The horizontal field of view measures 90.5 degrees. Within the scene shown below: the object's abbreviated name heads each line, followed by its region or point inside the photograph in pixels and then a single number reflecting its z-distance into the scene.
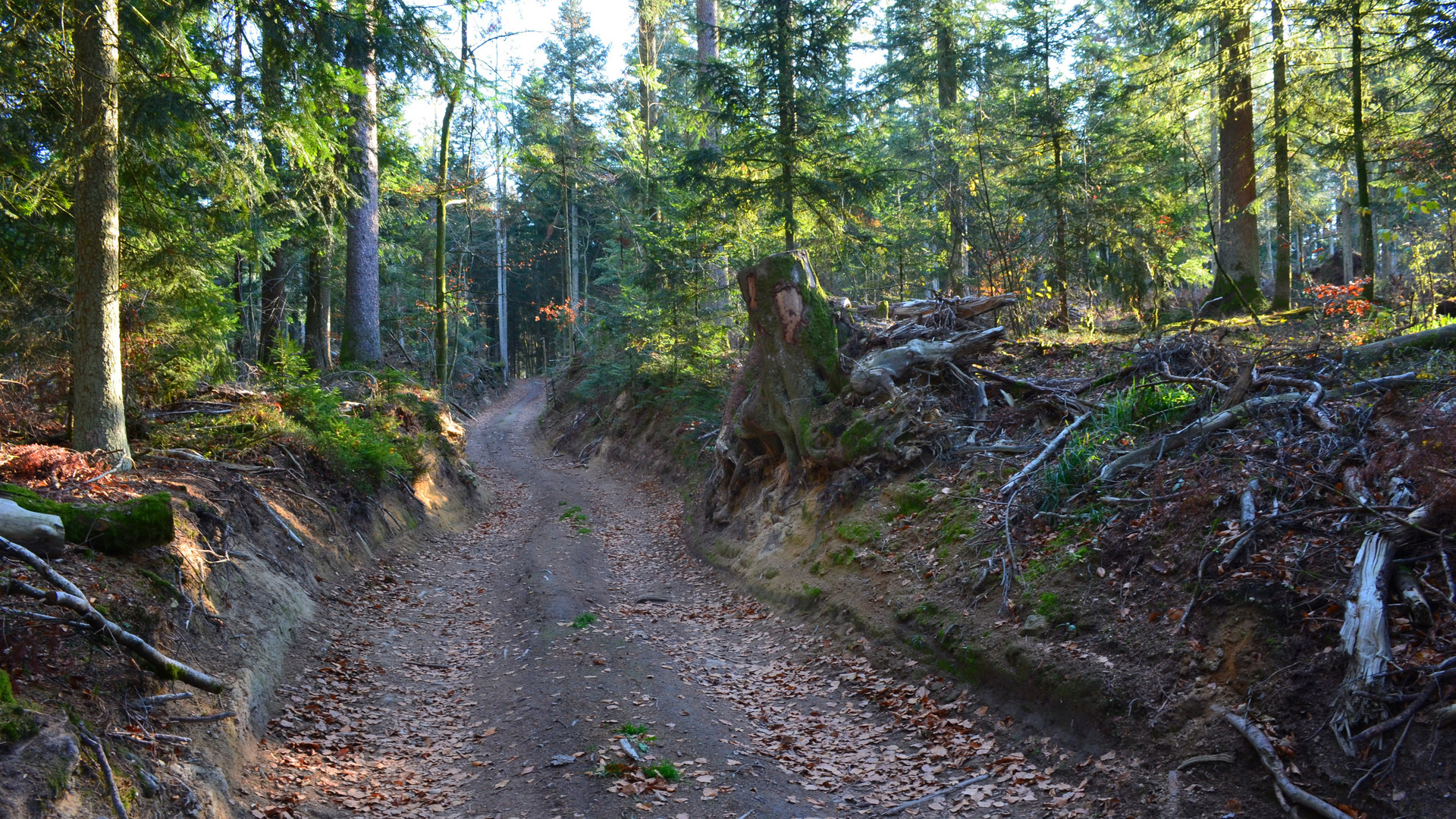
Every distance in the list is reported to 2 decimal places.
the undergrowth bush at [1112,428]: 7.63
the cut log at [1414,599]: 4.32
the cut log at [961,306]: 12.27
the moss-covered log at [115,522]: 5.50
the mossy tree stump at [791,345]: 12.36
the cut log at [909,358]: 11.41
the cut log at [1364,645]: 4.09
